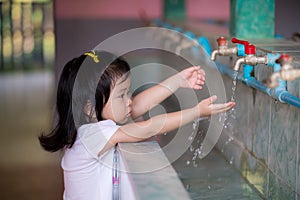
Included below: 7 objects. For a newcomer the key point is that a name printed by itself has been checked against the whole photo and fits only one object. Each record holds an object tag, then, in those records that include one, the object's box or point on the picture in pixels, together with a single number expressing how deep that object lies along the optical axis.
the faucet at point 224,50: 2.18
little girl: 1.99
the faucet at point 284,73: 1.40
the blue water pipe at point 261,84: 1.98
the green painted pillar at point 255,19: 3.24
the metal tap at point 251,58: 1.99
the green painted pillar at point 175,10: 6.54
